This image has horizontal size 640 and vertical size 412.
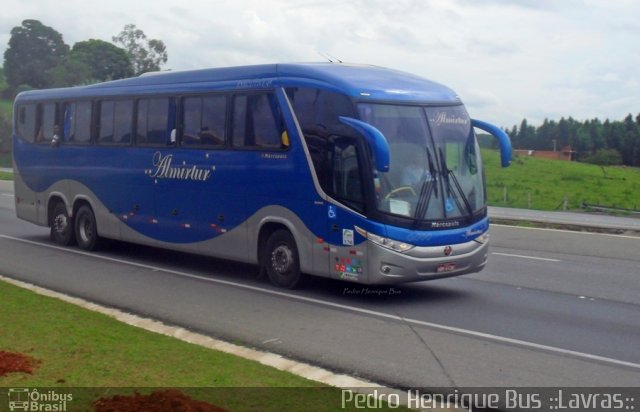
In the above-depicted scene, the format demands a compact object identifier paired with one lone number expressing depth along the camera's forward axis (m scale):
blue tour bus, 12.57
